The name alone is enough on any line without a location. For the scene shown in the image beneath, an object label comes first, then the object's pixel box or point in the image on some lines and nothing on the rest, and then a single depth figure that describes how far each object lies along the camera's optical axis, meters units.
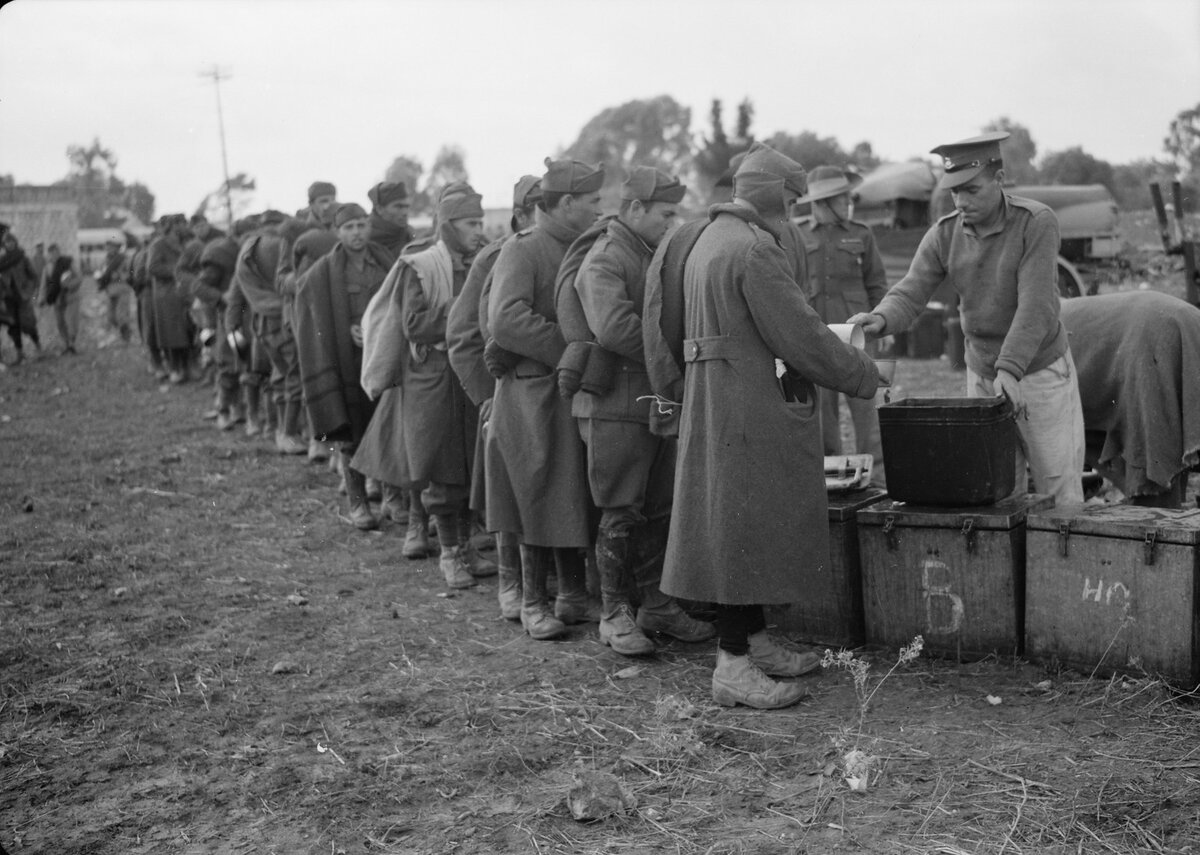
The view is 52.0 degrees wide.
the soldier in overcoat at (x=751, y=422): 4.72
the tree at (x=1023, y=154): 40.38
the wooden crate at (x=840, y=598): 5.43
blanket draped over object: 5.84
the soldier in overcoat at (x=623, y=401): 5.46
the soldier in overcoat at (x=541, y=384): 5.89
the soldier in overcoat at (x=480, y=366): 6.48
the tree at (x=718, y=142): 62.19
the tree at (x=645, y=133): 91.38
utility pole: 29.02
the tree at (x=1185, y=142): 30.64
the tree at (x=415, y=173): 76.31
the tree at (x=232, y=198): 26.22
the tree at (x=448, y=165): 93.38
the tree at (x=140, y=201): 72.88
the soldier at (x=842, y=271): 8.34
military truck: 16.19
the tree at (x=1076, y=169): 36.94
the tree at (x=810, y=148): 50.16
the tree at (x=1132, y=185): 37.72
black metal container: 5.07
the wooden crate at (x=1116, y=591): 4.65
